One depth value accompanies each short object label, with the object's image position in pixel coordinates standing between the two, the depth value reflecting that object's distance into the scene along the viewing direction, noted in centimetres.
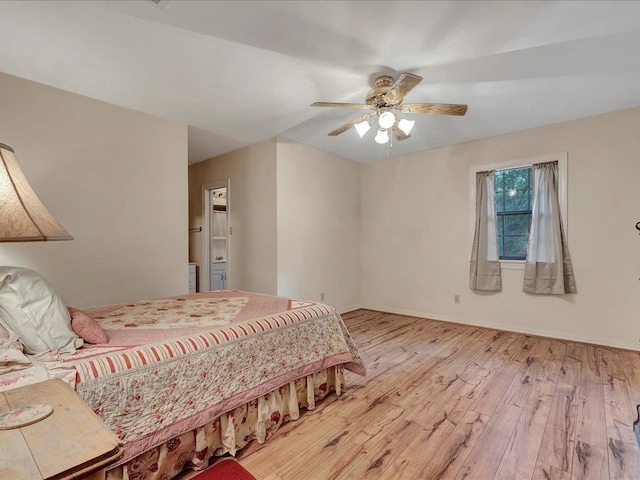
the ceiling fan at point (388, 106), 231
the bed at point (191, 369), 121
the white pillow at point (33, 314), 128
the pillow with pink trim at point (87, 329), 142
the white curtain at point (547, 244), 342
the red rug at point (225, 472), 145
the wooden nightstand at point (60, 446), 55
